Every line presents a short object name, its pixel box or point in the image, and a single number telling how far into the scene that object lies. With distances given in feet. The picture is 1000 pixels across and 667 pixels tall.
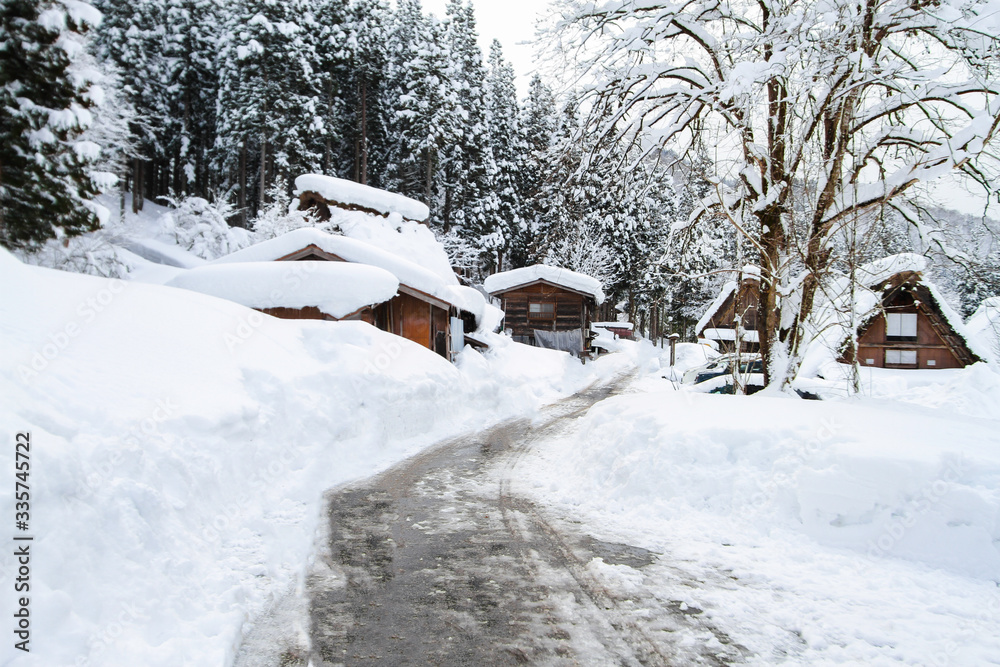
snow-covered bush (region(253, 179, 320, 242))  81.87
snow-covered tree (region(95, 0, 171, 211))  118.52
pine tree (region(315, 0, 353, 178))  114.01
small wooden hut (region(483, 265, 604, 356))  102.89
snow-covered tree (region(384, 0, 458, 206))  115.55
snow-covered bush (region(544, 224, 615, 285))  139.64
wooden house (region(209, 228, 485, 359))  57.98
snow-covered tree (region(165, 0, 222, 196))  124.36
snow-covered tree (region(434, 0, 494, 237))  122.06
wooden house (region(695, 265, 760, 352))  99.94
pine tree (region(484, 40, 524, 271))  126.41
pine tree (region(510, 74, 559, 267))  124.57
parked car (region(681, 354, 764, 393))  32.76
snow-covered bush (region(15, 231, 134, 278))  58.75
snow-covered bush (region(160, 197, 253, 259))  99.86
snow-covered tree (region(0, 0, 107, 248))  48.06
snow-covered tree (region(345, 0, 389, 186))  120.67
